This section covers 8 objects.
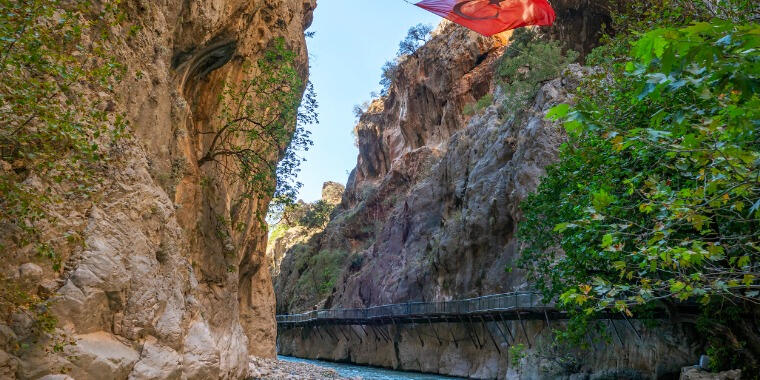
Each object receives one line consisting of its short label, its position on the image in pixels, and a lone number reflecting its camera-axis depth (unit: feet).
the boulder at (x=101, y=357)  26.30
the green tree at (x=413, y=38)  211.61
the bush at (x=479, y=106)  142.51
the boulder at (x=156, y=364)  30.78
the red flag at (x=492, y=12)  52.75
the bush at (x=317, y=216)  245.45
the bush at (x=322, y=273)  193.92
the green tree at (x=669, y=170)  13.94
